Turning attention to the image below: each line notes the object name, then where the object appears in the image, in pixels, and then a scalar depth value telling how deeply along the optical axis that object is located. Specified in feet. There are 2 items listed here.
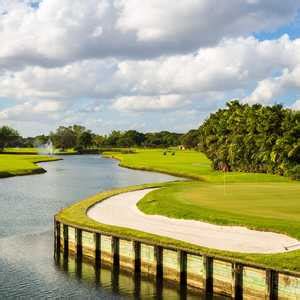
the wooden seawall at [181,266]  100.12
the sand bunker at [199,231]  119.96
